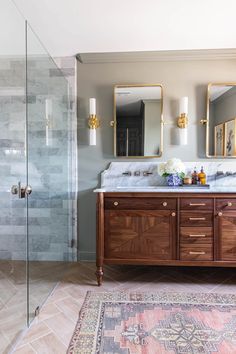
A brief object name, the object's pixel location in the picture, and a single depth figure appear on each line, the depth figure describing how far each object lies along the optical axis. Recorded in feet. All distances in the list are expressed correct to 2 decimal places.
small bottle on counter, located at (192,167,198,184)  8.75
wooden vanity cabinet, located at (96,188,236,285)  7.24
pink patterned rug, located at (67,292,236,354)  4.96
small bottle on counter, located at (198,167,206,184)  8.69
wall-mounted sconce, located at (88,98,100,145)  8.87
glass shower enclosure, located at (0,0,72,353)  5.73
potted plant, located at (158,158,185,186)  8.39
